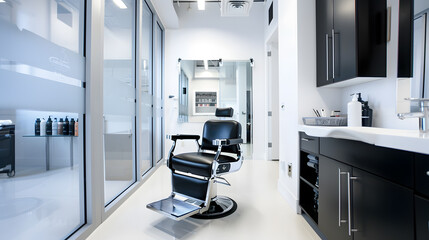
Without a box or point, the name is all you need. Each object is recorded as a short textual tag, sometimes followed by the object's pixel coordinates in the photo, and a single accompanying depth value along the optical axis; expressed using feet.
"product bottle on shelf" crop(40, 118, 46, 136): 4.94
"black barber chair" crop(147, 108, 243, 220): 6.72
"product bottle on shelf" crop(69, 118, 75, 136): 5.94
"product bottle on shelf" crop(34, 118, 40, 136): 4.75
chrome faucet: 3.11
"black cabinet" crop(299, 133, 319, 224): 6.52
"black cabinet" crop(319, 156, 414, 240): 3.20
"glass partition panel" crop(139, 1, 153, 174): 11.55
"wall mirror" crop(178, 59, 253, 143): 16.65
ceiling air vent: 12.47
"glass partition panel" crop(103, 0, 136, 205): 8.06
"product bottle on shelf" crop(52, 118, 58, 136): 5.28
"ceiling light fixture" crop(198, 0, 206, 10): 13.98
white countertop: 2.61
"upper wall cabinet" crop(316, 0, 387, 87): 5.42
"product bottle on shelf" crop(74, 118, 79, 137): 6.08
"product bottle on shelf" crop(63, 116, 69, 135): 5.79
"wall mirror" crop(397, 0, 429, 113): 4.60
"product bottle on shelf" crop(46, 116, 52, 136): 5.11
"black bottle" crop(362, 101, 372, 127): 6.00
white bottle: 5.70
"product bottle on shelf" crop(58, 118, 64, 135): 5.58
